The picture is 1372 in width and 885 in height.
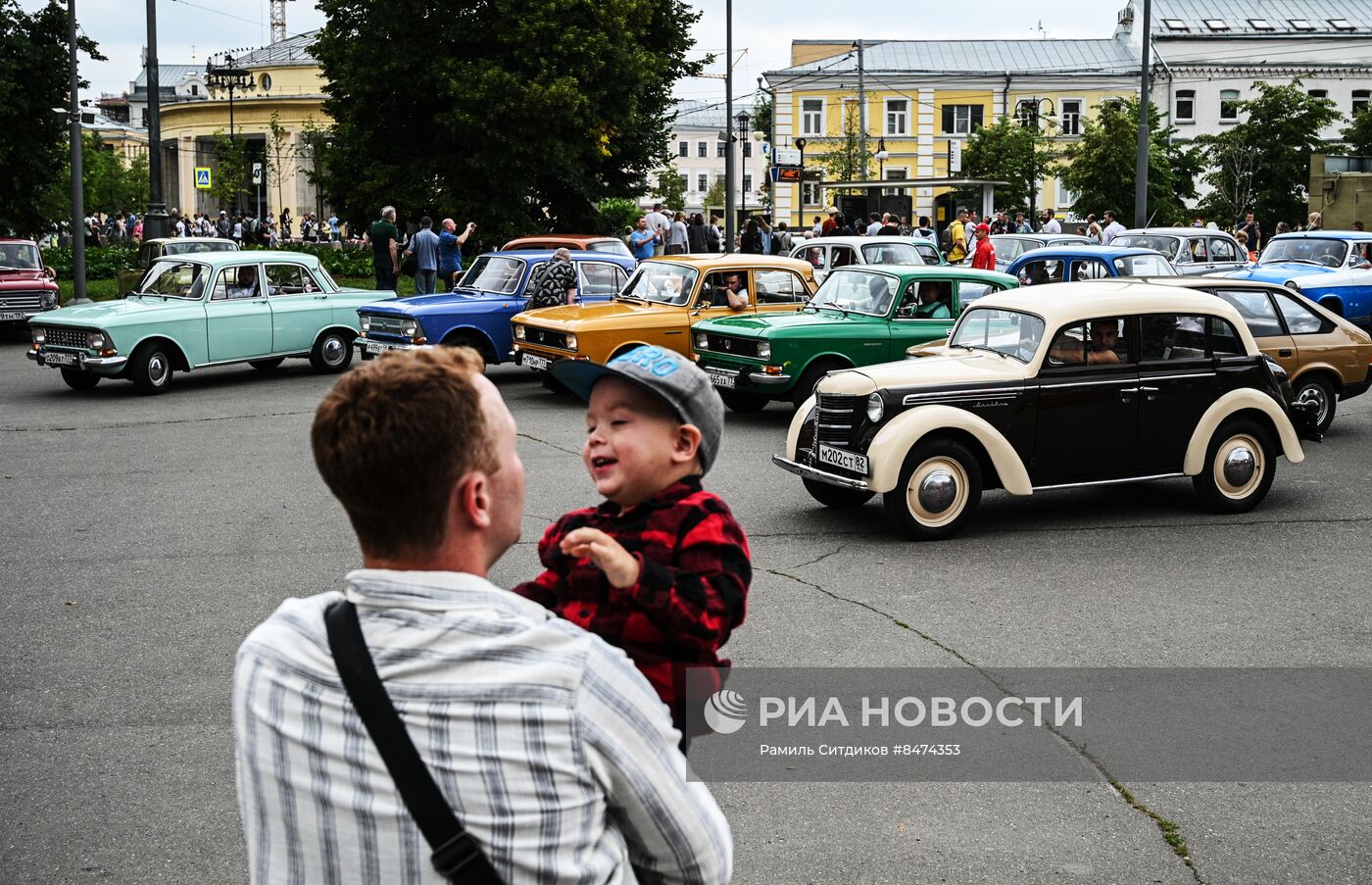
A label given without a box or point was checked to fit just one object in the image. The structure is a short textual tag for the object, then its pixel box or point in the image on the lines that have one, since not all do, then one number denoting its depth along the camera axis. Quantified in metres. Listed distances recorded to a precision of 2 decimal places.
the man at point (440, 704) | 1.79
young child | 2.79
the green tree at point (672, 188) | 112.93
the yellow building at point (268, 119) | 96.25
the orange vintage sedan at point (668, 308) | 16.05
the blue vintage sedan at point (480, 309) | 17.52
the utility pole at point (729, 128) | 37.72
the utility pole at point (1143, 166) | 34.50
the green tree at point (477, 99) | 33.31
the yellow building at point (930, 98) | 80.75
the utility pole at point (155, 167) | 25.41
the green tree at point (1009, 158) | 60.88
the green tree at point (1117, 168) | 55.03
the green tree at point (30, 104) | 29.22
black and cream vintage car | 9.51
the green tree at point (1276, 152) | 58.00
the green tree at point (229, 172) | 74.56
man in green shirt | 24.27
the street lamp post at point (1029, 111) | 65.76
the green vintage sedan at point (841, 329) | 14.49
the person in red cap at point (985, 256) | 23.28
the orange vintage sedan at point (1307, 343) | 13.76
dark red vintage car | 23.75
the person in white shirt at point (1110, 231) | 28.23
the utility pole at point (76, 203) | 25.77
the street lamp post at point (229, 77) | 59.94
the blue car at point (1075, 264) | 18.84
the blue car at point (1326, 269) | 20.77
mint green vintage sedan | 16.98
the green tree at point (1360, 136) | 64.00
